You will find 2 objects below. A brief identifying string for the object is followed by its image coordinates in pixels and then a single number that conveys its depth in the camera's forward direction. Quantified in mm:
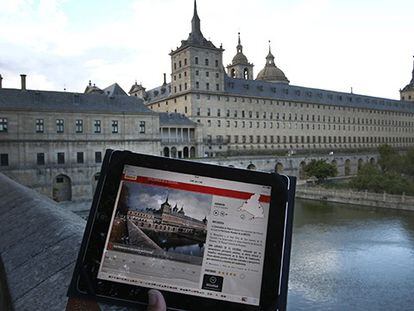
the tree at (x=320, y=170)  49688
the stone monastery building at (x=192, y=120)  33250
